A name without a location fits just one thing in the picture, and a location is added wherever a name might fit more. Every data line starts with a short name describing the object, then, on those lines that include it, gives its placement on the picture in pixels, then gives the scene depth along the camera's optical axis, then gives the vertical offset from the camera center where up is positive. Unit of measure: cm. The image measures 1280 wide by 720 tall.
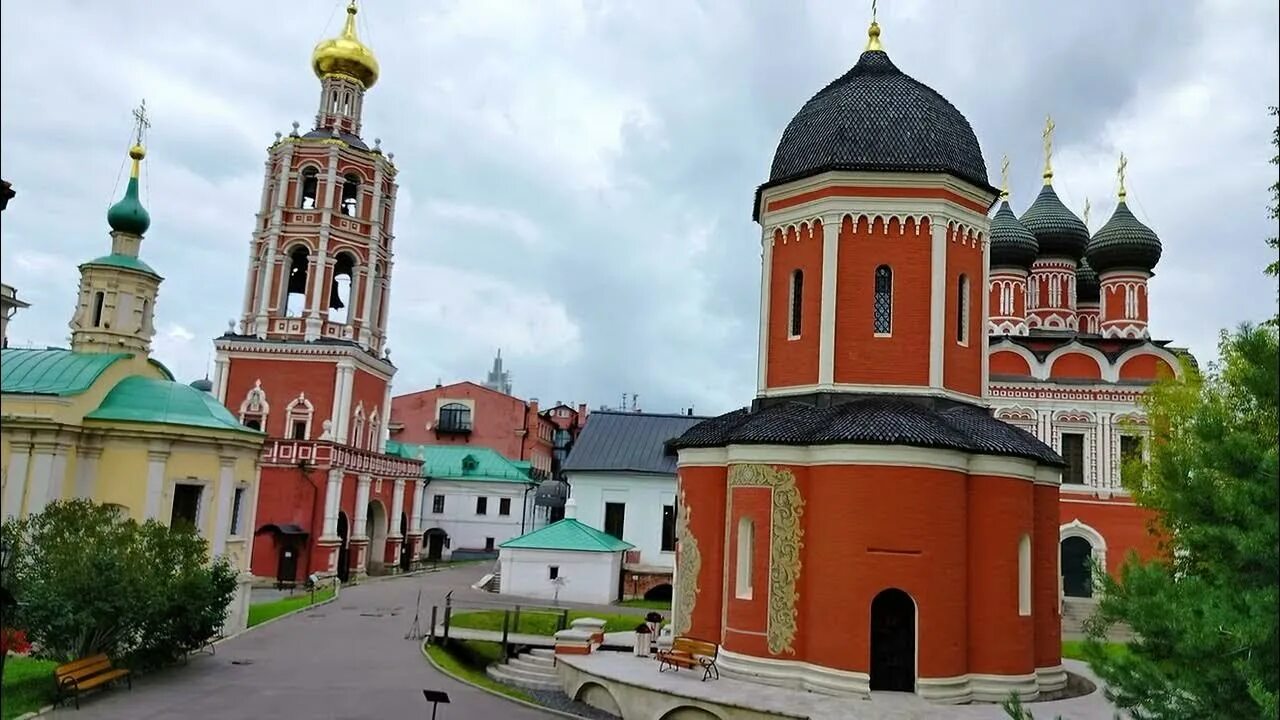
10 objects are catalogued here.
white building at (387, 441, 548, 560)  4788 -47
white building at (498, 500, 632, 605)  3047 -207
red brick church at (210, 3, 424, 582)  3119 +499
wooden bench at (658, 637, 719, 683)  1511 -230
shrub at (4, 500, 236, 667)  1394 -159
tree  716 -38
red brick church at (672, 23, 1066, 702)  1445 +107
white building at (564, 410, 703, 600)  3331 +68
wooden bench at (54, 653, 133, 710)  1301 -279
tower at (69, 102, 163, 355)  2128 +405
